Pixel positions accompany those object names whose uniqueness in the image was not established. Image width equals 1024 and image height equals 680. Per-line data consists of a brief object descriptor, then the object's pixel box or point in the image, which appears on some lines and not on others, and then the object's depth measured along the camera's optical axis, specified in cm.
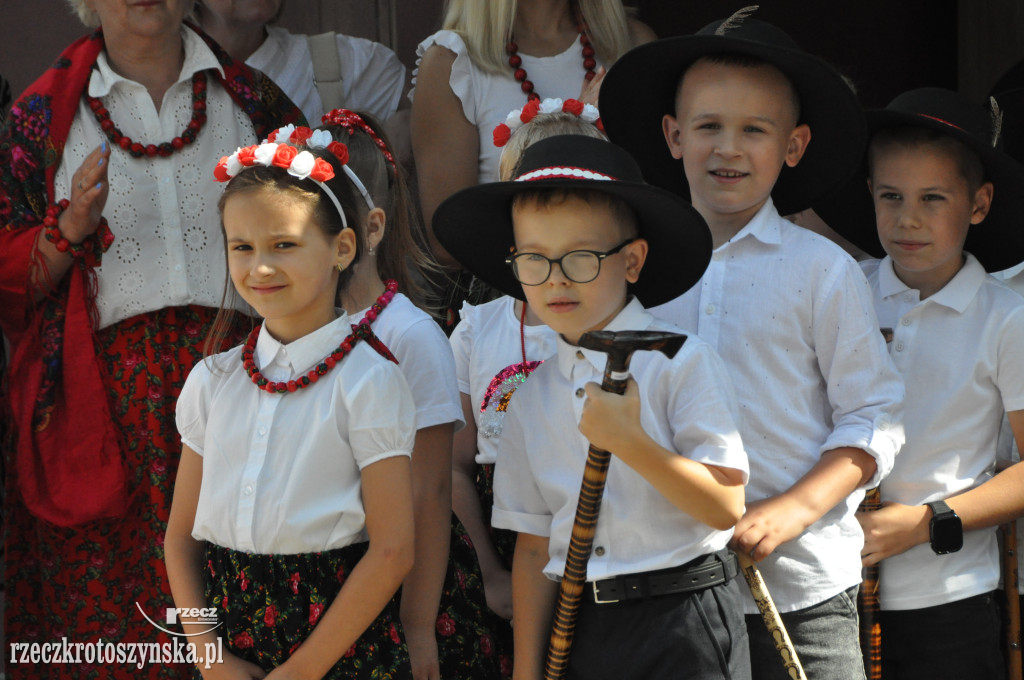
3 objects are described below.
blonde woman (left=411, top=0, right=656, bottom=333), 746
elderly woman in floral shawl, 669
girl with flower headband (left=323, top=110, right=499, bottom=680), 556
